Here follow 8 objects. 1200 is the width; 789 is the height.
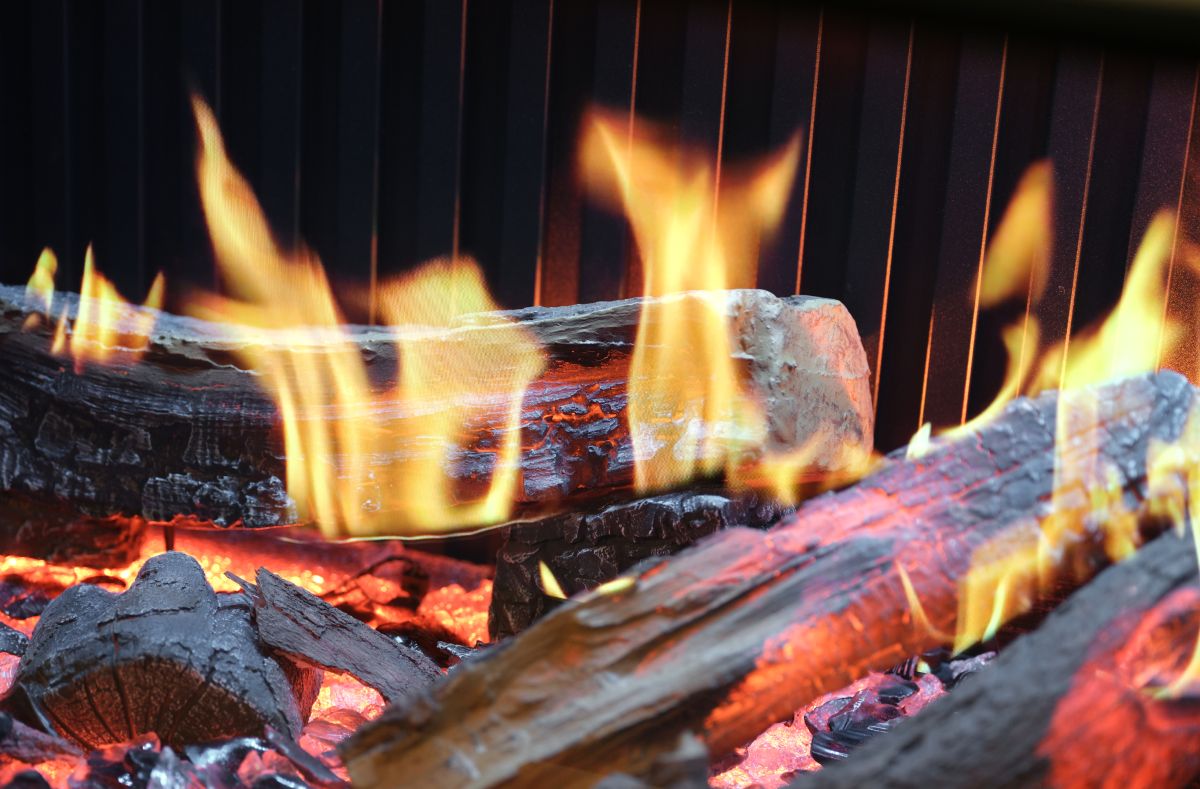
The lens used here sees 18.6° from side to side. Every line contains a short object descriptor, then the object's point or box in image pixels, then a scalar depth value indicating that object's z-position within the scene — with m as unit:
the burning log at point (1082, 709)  1.29
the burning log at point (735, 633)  1.31
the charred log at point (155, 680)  1.39
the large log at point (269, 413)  1.48
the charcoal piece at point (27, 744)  1.37
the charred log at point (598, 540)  1.49
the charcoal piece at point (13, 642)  1.46
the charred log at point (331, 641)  1.42
